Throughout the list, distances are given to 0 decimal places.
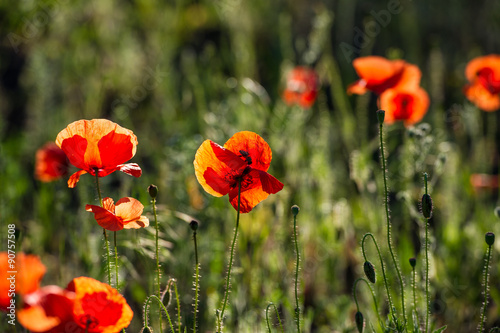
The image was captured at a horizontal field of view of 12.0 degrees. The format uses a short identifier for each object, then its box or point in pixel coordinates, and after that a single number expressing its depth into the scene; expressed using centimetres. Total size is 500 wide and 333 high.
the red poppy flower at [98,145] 189
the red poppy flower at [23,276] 179
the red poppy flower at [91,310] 179
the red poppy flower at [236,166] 188
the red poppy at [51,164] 225
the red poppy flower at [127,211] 188
